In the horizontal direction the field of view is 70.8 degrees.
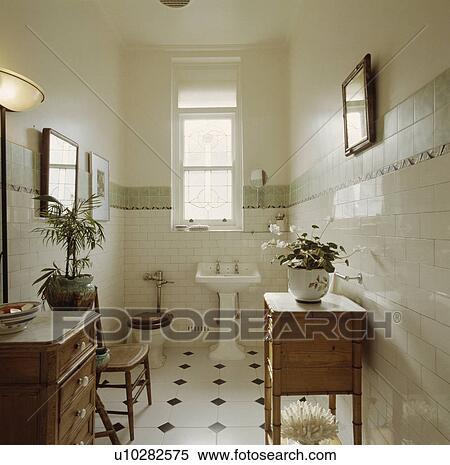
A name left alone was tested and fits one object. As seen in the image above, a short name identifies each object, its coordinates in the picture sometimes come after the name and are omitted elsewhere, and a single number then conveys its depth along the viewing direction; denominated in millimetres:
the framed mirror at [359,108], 1595
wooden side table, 1602
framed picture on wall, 2776
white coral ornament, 1521
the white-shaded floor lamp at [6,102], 1509
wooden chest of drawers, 1210
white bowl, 1251
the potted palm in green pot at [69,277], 1667
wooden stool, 2037
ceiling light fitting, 2851
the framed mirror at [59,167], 2014
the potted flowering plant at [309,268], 1688
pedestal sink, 3059
